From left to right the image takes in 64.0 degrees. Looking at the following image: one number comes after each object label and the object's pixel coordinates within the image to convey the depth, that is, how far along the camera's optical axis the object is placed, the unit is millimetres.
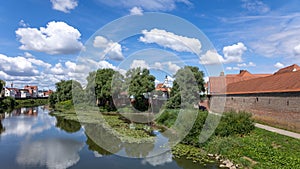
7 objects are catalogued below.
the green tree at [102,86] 31000
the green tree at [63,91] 42312
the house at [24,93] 78500
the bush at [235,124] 12594
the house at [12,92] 68088
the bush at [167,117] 18828
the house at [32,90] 86575
